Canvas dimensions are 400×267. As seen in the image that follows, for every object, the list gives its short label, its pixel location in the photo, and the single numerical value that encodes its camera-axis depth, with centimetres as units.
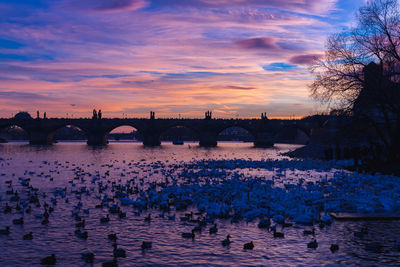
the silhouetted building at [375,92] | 3100
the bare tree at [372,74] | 3120
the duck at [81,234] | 1321
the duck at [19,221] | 1509
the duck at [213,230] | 1389
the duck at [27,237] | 1302
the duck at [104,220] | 1552
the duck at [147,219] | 1585
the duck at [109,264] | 1034
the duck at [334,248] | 1195
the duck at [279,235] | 1338
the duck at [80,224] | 1482
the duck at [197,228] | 1412
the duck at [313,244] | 1217
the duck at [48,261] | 1066
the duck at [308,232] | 1367
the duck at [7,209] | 1731
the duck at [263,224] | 1473
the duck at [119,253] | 1135
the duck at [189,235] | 1336
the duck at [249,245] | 1211
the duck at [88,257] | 1092
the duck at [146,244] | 1219
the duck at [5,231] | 1359
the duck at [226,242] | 1247
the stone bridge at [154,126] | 12888
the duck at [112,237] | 1306
